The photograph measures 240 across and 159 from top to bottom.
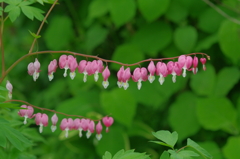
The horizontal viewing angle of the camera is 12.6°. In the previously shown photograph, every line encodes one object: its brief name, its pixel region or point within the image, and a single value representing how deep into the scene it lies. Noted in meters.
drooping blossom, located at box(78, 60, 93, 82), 1.49
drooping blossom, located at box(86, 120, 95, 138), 1.54
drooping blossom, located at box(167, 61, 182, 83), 1.47
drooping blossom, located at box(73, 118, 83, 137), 1.54
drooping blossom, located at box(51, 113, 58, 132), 1.55
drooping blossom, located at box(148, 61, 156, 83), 1.47
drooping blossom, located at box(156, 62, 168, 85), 1.47
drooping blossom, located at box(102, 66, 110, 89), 1.49
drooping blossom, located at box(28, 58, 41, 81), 1.49
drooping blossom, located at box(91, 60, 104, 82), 1.49
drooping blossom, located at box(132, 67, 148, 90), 1.47
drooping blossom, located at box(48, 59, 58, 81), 1.49
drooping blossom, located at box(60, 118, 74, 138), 1.55
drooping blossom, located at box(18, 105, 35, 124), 1.51
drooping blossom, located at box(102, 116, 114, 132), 1.55
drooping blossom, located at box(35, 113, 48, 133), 1.53
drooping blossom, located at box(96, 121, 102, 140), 1.55
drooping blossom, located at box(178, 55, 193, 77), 1.46
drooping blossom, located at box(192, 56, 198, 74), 1.47
